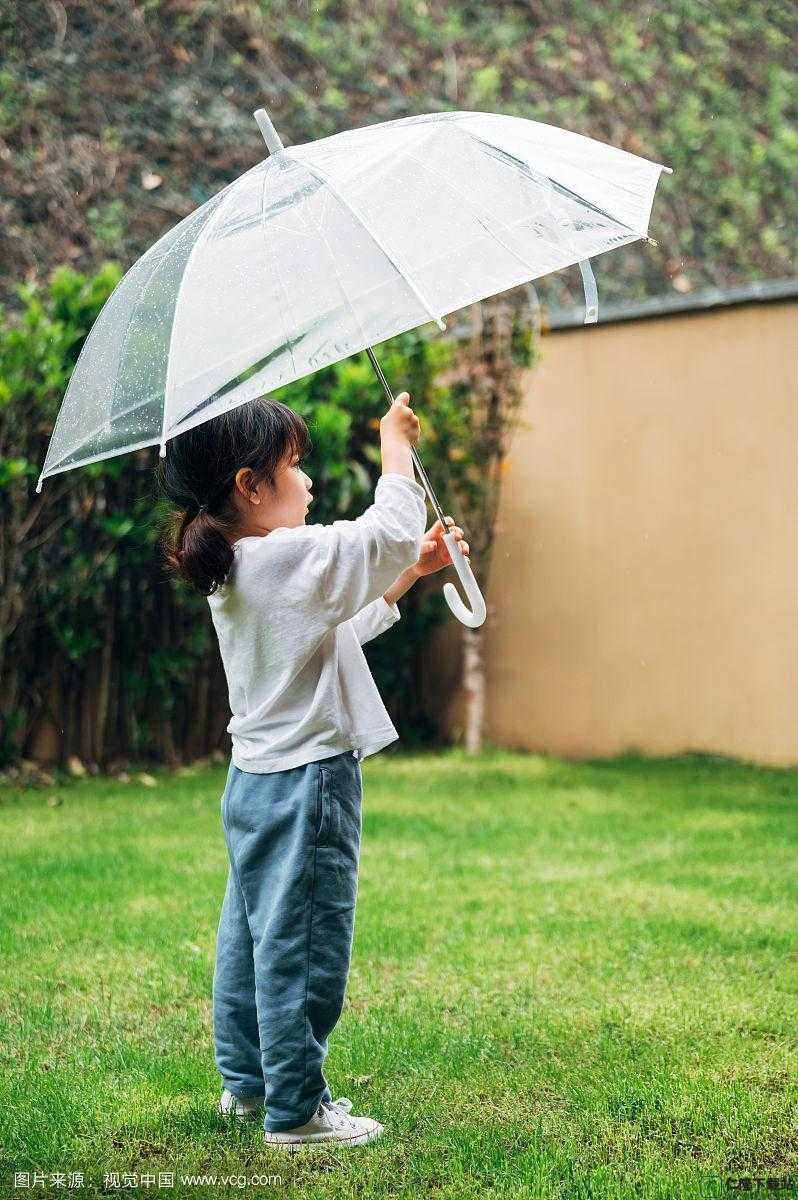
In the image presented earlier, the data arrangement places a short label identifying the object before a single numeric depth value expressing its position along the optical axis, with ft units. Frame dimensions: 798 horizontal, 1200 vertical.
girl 7.88
